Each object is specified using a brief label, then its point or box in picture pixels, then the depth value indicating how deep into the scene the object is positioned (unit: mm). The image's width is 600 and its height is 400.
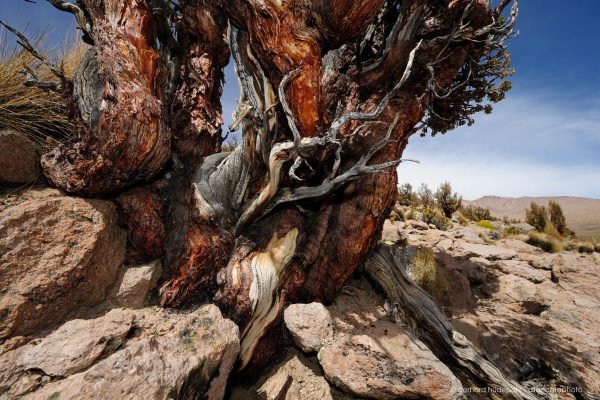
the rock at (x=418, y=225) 8573
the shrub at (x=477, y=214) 14569
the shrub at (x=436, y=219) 10148
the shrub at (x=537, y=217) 12078
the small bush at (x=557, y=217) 11445
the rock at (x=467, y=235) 8489
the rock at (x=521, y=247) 8039
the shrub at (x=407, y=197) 14716
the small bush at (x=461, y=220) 12478
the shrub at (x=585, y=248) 8895
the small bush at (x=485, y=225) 12352
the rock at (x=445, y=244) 6805
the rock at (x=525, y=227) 11766
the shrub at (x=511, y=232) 10477
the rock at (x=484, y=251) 6402
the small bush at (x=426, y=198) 14953
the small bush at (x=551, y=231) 10573
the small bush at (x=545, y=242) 8734
